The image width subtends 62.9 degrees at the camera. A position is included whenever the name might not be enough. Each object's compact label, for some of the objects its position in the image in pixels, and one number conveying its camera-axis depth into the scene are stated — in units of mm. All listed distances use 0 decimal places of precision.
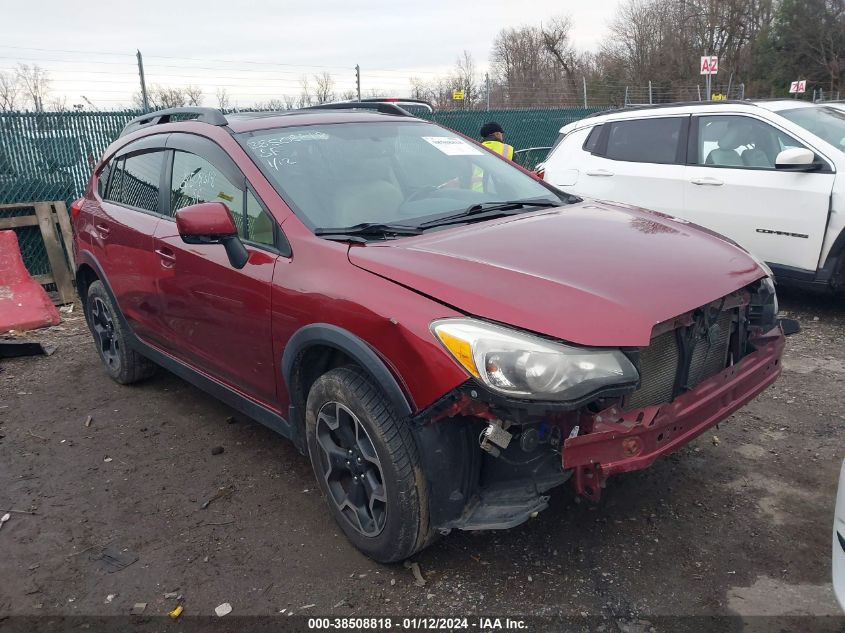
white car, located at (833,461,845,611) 1956
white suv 5344
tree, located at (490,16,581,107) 49359
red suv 2260
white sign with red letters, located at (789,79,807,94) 22341
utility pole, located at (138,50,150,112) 11953
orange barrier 6816
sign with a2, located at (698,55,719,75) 19234
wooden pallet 7898
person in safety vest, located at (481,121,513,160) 7965
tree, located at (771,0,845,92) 37406
